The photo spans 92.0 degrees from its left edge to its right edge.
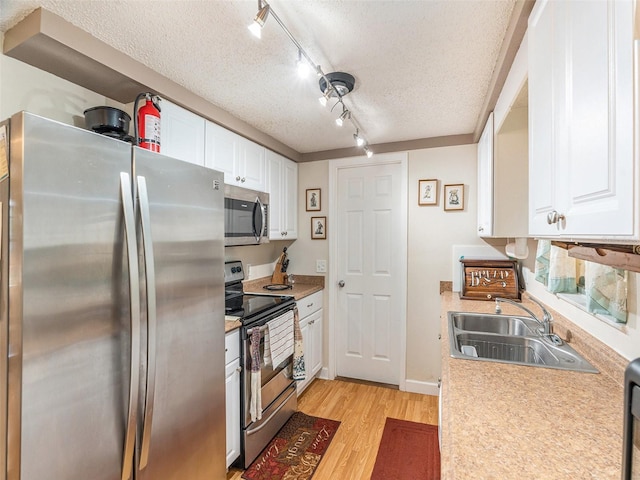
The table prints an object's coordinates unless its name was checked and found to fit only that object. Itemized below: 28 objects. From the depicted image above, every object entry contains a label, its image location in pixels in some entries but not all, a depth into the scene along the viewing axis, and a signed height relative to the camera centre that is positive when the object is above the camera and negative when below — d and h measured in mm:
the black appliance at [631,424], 416 -267
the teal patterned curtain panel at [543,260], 1804 -119
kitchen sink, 1346 -526
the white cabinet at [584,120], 542 +270
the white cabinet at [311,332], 2756 -888
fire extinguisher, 1482 +552
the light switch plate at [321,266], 3197 -282
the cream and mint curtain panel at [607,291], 1091 -189
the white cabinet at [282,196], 2818 +417
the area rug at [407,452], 1888 -1424
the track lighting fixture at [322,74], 1020 +828
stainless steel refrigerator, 860 -242
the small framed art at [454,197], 2746 +385
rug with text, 1885 -1426
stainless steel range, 1895 -936
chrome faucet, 1564 -424
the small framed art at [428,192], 2822 +439
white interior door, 2951 -322
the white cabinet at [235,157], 2096 +610
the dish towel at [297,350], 2391 -871
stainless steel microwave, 2092 +165
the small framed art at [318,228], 3213 +114
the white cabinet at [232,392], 1774 -905
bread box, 2424 -319
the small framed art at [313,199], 3244 +416
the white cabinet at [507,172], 1685 +387
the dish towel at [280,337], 2064 -696
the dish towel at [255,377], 1904 -862
